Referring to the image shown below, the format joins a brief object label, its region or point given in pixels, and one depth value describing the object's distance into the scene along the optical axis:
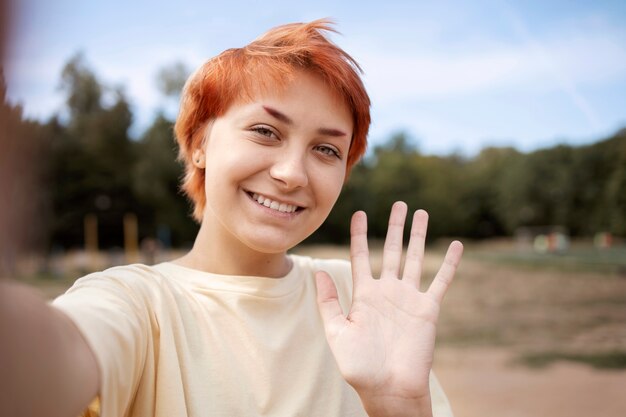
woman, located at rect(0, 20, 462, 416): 0.91
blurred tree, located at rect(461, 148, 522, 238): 15.57
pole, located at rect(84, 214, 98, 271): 17.59
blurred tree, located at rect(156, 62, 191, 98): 19.36
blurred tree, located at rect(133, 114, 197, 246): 18.64
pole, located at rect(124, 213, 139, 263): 18.30
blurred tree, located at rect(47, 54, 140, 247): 18.14
